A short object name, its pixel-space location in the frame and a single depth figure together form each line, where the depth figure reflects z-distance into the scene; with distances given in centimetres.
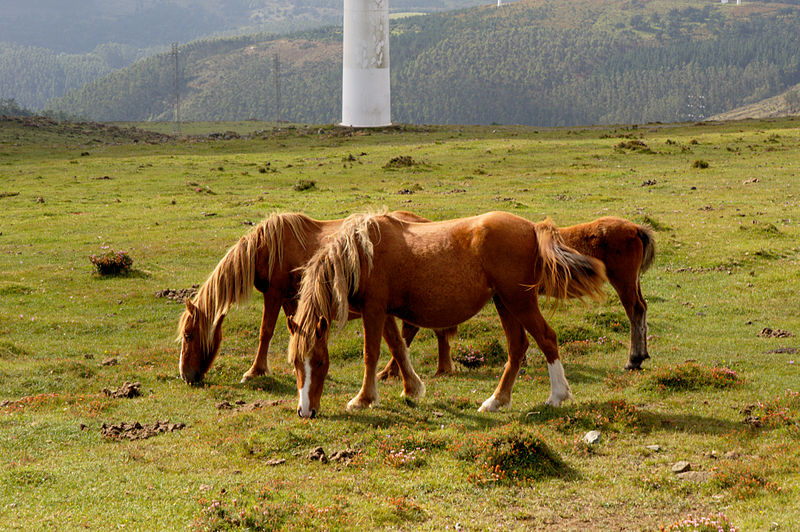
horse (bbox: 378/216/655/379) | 1179
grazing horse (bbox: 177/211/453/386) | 1149
